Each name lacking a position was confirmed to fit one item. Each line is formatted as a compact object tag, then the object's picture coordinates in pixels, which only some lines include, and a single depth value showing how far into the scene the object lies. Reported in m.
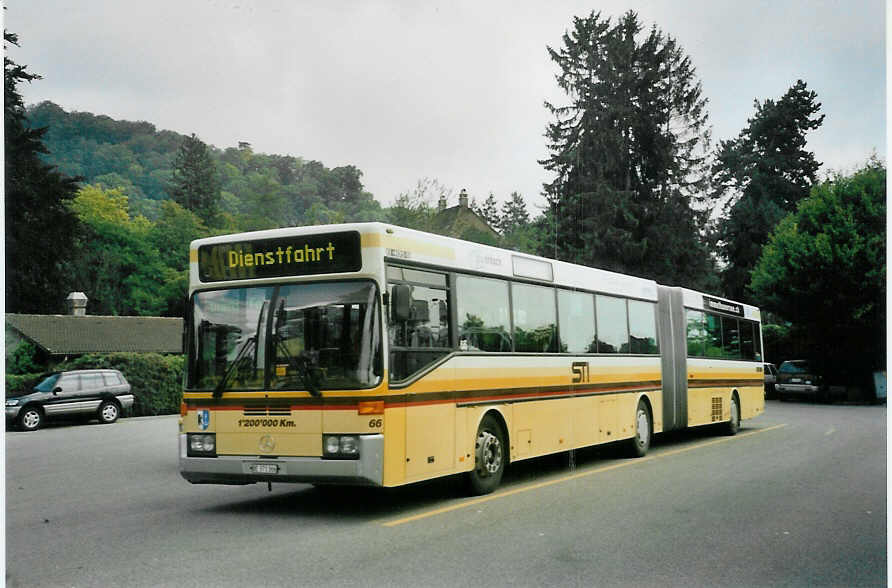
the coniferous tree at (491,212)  59.09
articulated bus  9.30
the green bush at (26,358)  42.38
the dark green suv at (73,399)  27.17
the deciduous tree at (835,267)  31.77
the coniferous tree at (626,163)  30.70
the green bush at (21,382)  28.71
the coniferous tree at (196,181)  43.47
